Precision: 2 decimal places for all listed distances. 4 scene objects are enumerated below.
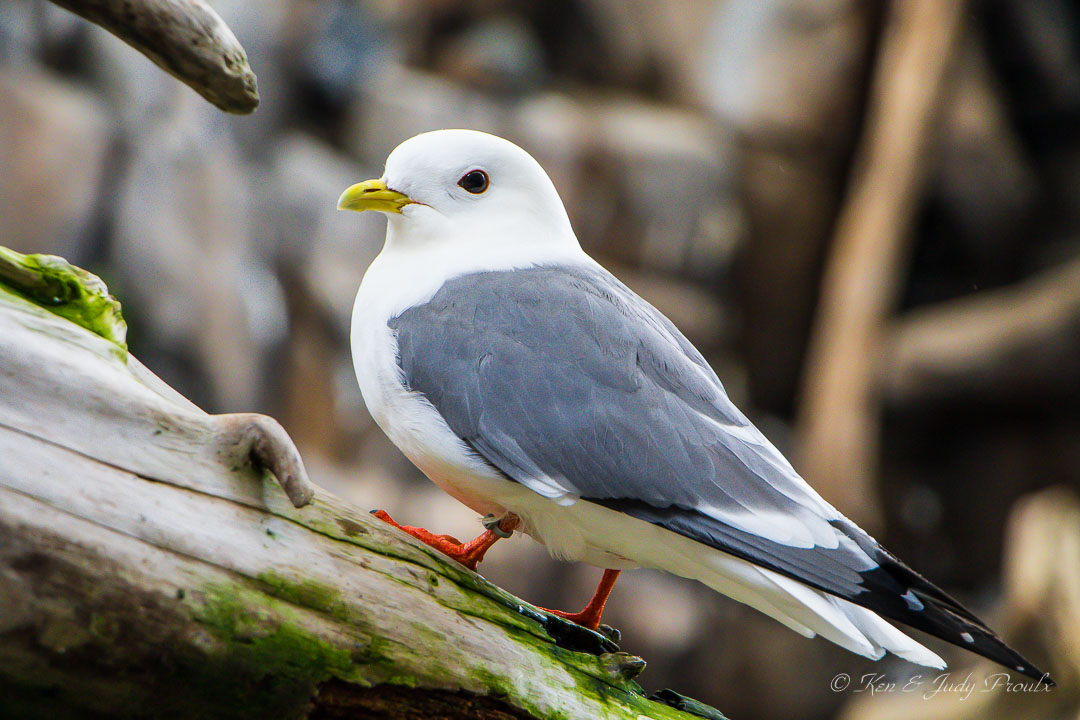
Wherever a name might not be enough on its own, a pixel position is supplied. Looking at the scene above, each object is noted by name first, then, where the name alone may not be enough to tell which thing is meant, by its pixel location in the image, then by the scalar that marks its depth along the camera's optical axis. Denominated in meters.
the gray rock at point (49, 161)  10.59
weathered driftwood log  2.63
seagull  3.36
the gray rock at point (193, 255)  11.34
